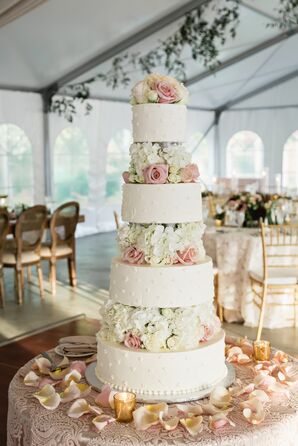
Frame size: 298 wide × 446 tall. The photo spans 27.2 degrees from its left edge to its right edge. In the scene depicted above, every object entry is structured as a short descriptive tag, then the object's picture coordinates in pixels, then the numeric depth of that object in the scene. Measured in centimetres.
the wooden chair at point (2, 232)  597
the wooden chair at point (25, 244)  623
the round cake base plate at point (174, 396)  228
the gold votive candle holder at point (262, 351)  268
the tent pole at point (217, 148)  1487
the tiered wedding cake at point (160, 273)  232
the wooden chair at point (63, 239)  661
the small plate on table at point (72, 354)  281
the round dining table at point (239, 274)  541
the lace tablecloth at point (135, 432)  201
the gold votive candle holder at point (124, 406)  211
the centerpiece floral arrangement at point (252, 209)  591
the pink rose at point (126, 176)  247
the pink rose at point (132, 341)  233
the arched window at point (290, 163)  1361
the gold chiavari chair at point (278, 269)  504
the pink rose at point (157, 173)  233
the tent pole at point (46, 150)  1066
